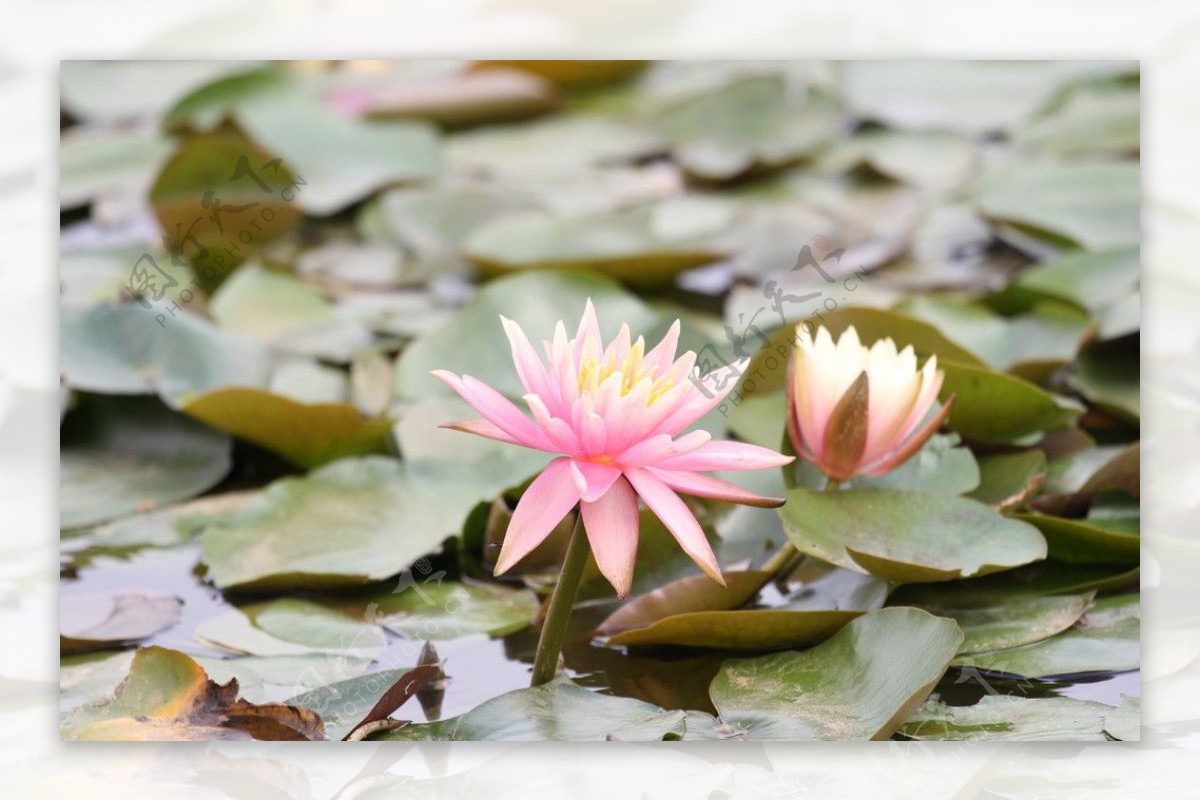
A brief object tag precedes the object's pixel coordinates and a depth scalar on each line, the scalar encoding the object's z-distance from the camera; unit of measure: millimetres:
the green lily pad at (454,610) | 3252
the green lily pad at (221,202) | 3543
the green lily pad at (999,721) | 3202
